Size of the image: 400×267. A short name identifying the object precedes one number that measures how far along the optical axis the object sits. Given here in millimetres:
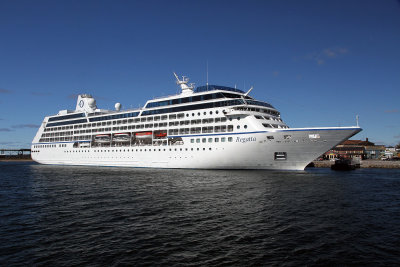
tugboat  58812
